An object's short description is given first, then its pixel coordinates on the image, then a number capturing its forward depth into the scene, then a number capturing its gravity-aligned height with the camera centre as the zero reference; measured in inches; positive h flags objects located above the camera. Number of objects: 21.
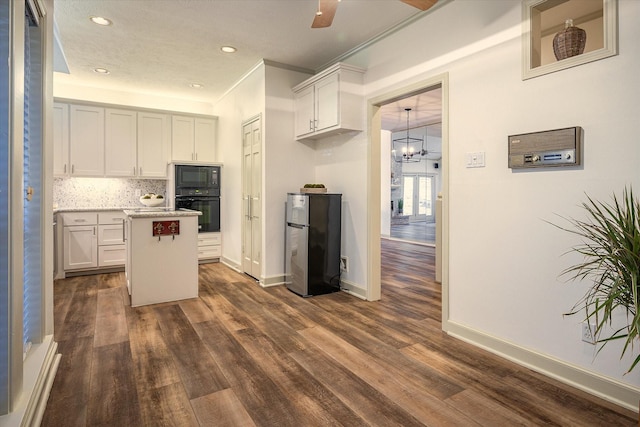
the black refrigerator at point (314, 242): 158.1 -14.3
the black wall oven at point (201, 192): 218.2 +11.7
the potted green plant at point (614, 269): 56.1 -9.9
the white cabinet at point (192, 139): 234.4 +47.9
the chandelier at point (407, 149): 350.9 +63.0
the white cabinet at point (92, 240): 191.5 -16.8
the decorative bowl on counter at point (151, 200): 180.4 +5.2
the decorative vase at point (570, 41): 85.9 +40.9
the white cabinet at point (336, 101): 147.9 +47.0
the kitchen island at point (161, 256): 144.3 -19.0
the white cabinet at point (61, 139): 200.4 +40.1
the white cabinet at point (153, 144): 224.1 +41.9
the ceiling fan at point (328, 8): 85.7 +50.1
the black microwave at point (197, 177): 217.6 +20.8
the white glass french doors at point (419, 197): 365.4 +14.8
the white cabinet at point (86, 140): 205.3 +40.8
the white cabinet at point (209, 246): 228.8 -22.8
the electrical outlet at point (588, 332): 80.5 -27.7
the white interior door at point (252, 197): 181.2 +6.9
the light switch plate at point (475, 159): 105.0 +15.3
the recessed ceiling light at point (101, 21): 132.8 +71.4
